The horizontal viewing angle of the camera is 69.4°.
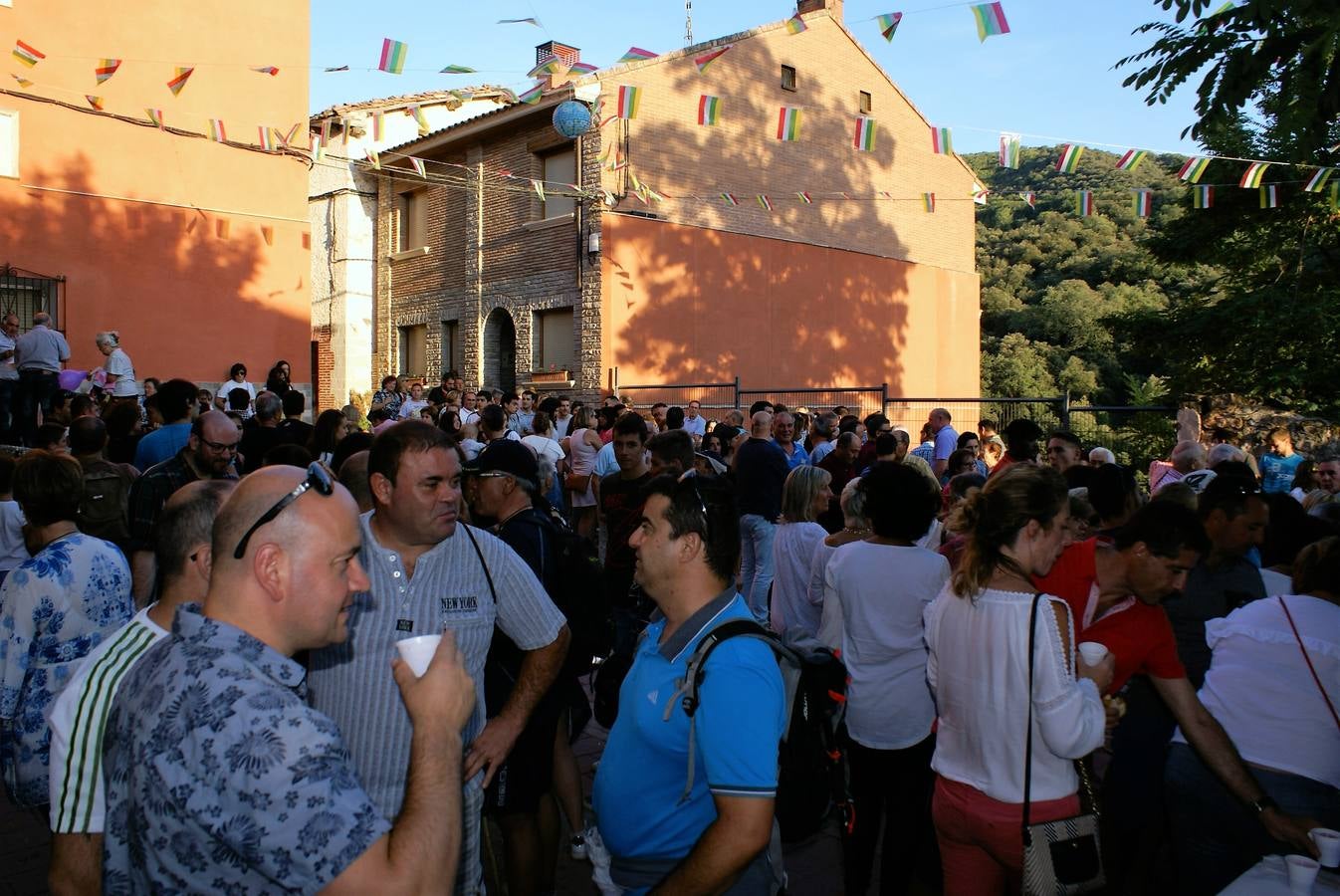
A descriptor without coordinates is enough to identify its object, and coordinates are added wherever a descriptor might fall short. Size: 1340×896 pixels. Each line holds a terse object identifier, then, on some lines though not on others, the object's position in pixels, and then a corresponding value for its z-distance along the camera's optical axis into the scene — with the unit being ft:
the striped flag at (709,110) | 46.60
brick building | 64.13
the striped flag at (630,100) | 50.06
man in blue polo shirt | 6.95
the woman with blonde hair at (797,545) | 17.95
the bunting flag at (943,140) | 47.67
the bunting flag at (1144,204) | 45.21
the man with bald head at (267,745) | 5.06
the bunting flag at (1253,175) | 40.27
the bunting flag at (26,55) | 40.95
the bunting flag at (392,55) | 35.29
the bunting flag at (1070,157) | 41.96
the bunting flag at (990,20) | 30.66
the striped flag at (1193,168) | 41.18
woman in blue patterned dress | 11.27
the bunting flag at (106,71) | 42.73
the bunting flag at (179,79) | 41.68
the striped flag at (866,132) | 49.30
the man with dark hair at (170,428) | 21.48
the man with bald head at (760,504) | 25.86
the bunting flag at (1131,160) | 39.37
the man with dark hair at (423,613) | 9.11
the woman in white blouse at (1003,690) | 8.97
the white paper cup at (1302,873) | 7.61
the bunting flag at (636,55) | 37.29
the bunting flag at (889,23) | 32.55
